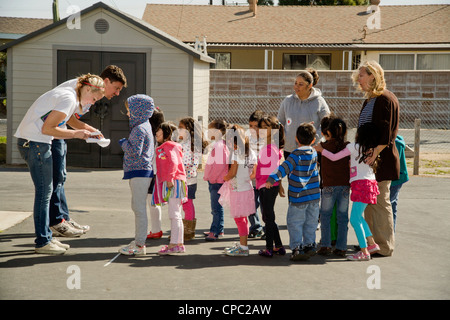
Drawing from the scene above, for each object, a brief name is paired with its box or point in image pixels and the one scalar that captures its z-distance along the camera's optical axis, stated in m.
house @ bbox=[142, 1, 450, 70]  29.31
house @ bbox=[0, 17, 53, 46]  40.87
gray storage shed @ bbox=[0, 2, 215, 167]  12.92
